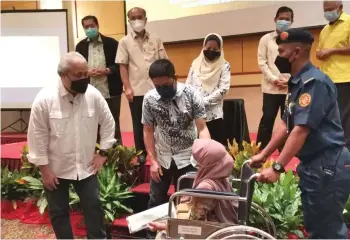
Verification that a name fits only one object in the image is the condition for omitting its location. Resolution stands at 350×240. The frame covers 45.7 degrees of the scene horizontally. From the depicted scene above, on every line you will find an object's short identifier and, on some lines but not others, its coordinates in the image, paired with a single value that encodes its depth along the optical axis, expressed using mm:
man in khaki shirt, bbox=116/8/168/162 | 3680
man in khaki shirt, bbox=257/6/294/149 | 3656
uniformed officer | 1901
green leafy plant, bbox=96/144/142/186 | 3599
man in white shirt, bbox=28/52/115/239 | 2324
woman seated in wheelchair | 1918
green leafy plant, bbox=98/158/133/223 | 3253
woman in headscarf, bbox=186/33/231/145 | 3410
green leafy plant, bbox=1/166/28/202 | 3863
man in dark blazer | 3954
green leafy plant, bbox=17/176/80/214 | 3388
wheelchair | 1764
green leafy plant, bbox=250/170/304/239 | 2721
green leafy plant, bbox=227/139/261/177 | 3117
